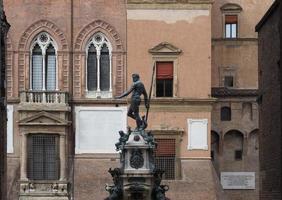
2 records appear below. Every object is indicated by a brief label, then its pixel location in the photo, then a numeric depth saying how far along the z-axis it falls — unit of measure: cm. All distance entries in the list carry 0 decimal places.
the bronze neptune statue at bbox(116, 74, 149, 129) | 3609
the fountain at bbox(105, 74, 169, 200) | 3472
